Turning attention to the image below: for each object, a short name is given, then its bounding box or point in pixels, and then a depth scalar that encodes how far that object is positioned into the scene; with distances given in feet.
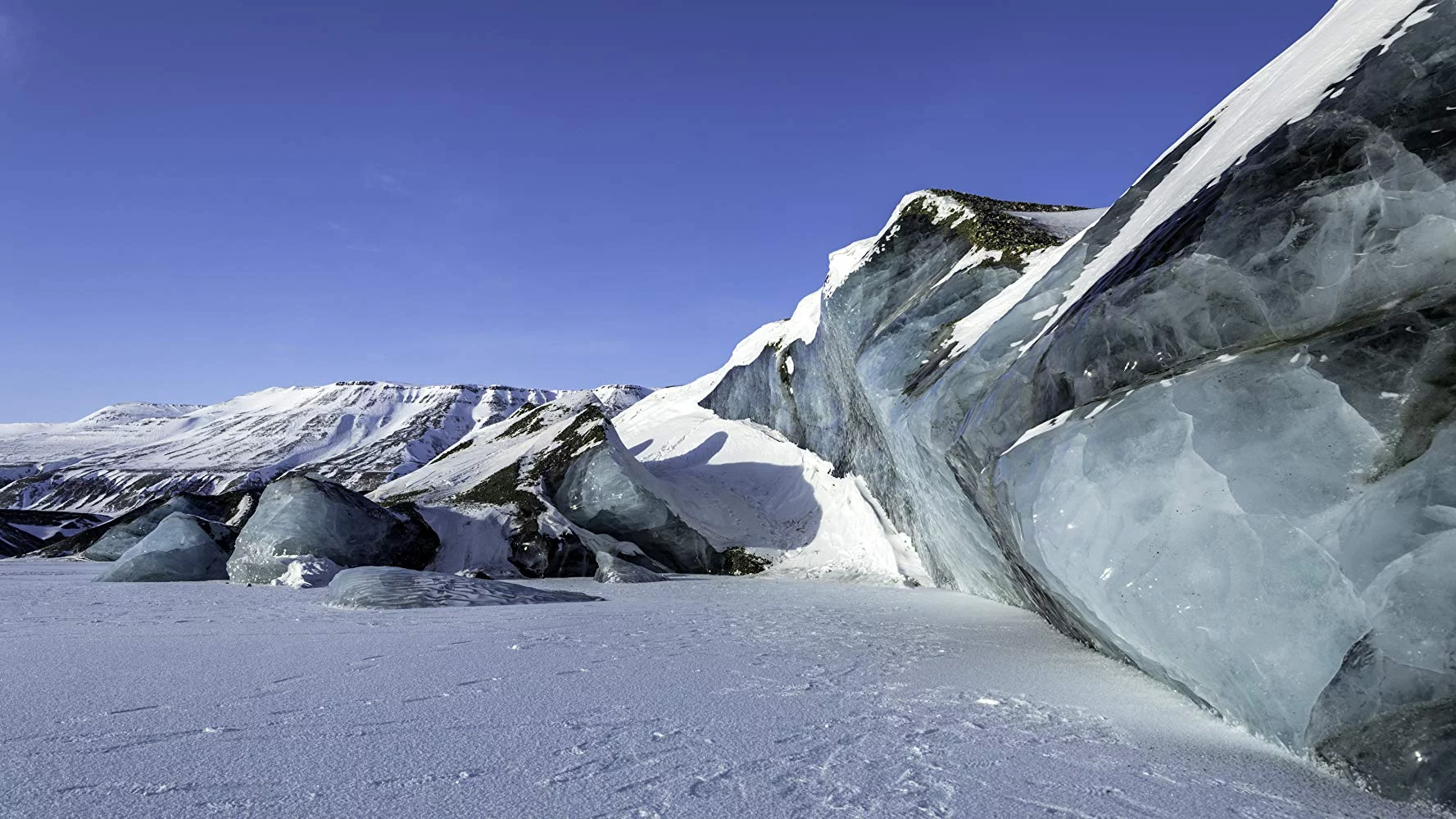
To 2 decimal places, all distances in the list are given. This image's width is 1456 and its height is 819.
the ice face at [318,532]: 33.91
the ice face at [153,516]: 46.78
